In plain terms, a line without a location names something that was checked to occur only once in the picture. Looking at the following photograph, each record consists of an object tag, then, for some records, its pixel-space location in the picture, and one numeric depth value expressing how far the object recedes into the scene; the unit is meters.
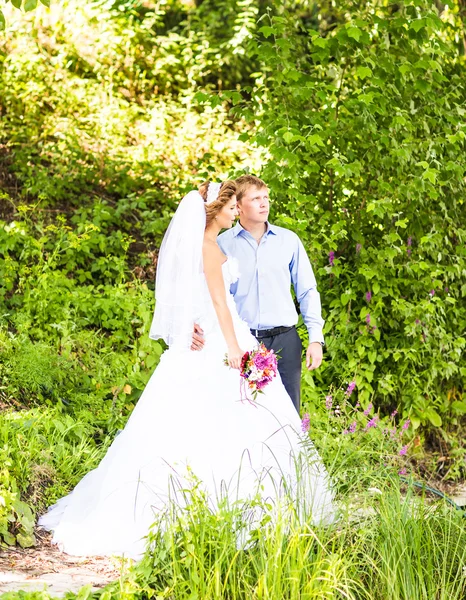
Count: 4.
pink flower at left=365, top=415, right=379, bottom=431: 9.62
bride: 8.52
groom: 9.73
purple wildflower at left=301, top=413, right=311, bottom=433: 8.73
